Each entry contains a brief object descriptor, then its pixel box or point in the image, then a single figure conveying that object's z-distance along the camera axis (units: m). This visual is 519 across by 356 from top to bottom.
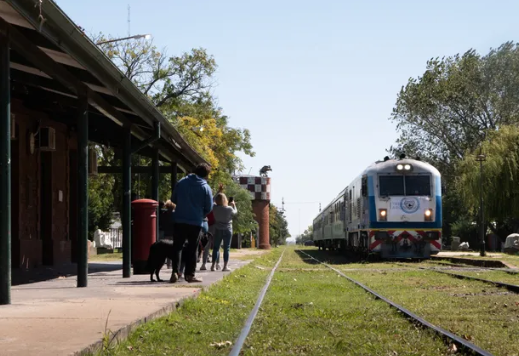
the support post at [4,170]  9.64
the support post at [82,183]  12.71
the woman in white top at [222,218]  17.25
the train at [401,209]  27.23
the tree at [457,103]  60.44
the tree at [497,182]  47.44
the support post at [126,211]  15.73
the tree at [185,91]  51.88
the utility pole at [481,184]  42.66
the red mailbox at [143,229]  16.17
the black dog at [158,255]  14.61
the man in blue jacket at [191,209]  13.51
